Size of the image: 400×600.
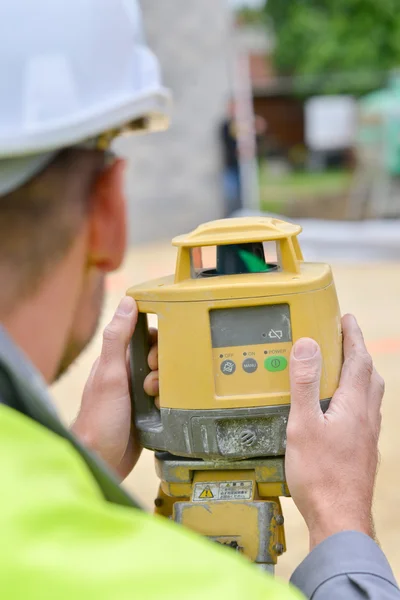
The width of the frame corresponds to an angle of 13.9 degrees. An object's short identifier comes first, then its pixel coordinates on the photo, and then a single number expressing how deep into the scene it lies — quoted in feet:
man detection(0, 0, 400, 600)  2.88
